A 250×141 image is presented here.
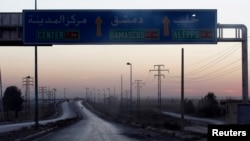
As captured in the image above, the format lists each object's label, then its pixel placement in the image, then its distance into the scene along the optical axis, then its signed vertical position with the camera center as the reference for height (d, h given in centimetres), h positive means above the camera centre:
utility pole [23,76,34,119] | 12106 -373
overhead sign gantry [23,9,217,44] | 2958 +220
